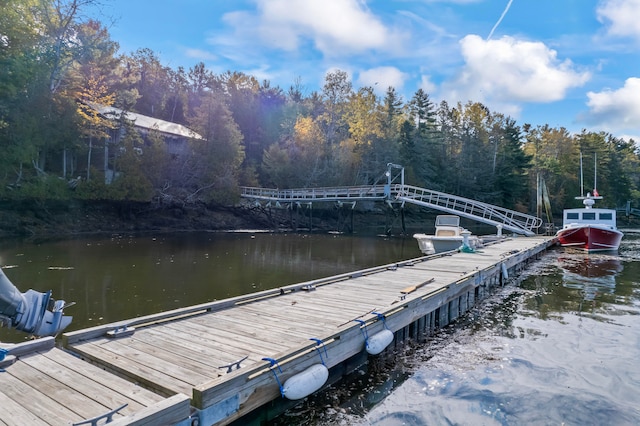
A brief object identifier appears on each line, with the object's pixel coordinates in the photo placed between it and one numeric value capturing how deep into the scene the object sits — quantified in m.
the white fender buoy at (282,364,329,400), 4.20
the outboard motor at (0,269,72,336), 4.06
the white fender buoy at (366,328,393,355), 5.58
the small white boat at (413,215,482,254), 18.15
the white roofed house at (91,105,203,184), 32.03
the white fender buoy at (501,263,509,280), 13.11
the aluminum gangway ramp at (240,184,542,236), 26.58
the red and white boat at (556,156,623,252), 22.83
